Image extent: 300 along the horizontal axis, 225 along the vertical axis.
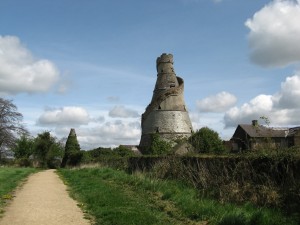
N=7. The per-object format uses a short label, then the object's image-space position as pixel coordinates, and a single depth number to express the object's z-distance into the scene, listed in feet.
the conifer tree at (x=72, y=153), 141.41
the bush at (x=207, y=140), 125.22
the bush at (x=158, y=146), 139.15
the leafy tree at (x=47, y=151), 175.37
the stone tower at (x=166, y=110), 146.97
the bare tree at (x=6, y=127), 158.46
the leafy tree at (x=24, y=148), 179.88
